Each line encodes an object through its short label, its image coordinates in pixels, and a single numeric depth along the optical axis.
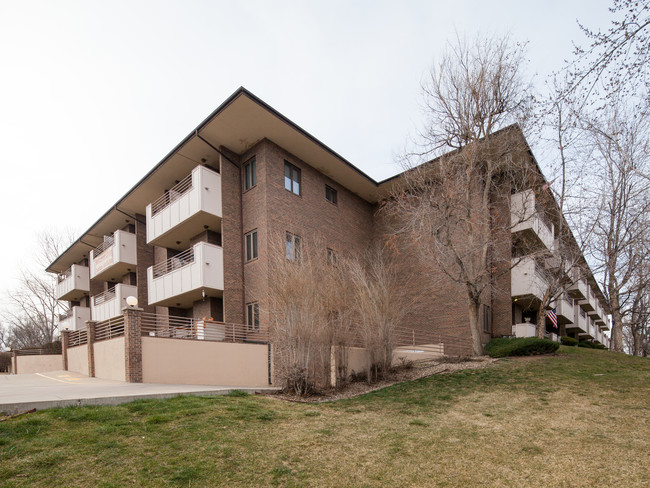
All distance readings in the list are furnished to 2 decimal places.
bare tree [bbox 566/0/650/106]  5.42
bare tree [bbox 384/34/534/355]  15.09
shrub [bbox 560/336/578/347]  25.02
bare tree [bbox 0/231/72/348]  40.19
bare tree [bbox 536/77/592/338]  16.73
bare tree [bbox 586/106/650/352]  18.25
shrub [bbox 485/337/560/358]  15.27
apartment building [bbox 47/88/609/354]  16.33
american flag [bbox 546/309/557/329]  22.09
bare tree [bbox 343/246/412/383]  12.77
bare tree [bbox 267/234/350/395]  10.85
